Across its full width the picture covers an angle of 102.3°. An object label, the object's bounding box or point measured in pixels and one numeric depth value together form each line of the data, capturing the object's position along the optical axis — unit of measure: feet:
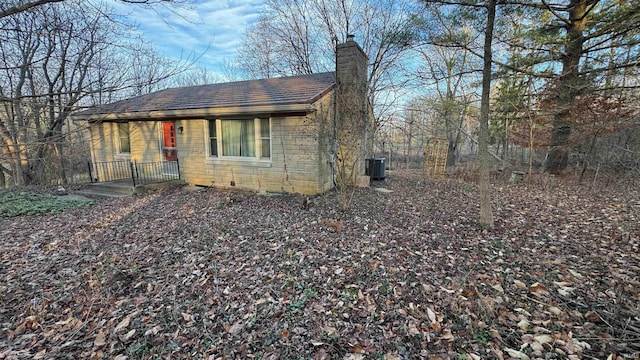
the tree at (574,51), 25.50
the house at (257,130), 23.57
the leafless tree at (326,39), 50.98
